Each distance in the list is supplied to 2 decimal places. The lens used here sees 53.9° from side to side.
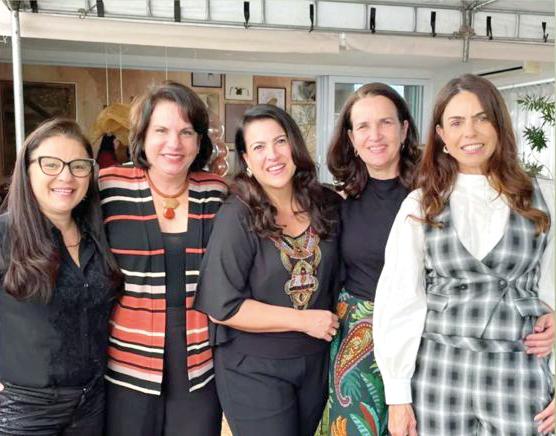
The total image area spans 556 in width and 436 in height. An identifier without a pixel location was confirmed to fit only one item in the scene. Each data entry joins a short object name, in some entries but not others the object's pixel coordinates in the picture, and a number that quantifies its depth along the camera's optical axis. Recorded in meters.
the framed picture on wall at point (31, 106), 6.30
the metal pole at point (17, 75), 3.14
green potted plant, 4.96
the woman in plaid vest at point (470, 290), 1.32
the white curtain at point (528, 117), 5.50
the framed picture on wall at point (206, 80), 6.75
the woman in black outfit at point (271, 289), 1.57
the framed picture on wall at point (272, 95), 7.01
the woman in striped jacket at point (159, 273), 1.61
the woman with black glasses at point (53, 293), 1.40
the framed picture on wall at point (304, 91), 7.10
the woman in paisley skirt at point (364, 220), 1.60
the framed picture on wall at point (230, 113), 6.81
